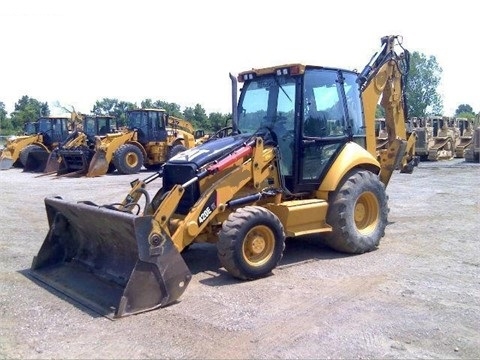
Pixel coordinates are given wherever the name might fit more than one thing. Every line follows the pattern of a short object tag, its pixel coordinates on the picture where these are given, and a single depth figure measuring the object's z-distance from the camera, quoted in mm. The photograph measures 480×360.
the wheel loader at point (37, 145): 25516
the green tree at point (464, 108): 92575
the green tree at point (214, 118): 45278
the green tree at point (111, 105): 58047
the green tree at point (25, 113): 54897
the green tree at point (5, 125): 55300
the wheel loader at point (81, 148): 21844
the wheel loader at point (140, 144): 21391
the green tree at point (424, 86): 71562
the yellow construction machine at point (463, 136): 29453
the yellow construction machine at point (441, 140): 27078
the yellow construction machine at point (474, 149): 25177
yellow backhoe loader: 5648
